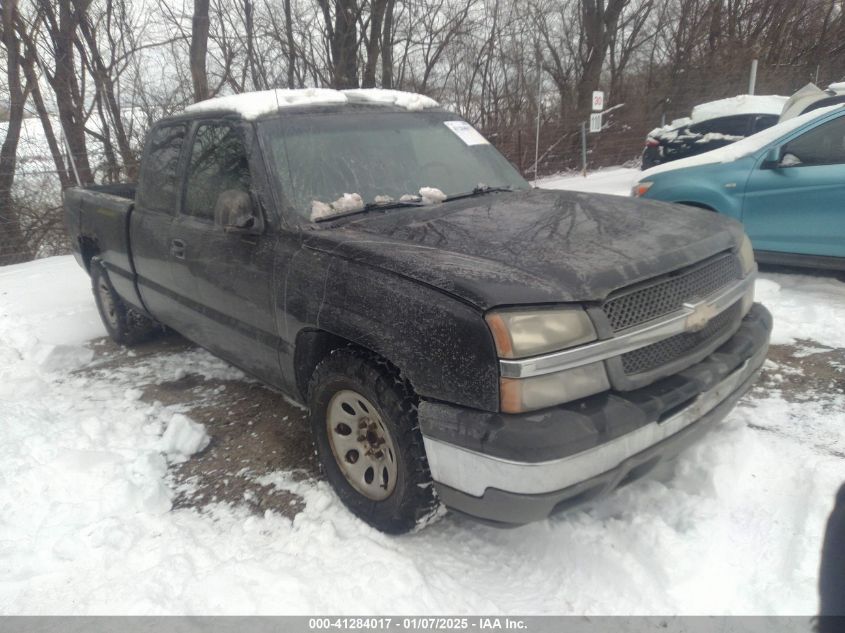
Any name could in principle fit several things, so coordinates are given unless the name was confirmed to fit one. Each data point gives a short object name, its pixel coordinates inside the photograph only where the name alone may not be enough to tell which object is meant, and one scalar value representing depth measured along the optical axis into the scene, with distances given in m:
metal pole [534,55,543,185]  14.56
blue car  4.71
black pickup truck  1.91
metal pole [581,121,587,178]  14.60
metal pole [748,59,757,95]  14.73
